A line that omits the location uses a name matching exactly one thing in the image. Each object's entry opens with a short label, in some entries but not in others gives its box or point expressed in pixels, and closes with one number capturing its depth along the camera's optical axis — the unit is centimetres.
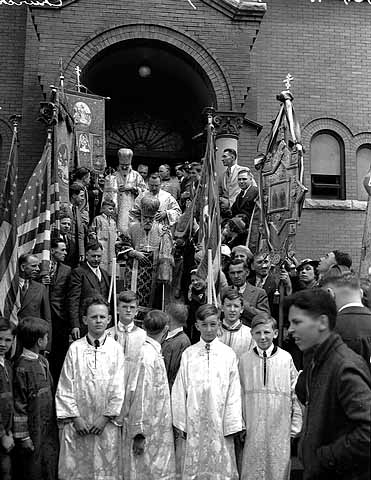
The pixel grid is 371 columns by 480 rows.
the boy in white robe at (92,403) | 530
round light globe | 1351
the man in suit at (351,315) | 419
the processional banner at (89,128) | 1142
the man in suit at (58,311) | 704
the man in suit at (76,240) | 820
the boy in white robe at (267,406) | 539
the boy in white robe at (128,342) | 550
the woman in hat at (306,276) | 779
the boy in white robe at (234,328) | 606
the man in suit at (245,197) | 960
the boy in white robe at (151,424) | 536
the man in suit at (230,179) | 1057
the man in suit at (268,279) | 778
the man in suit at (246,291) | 661
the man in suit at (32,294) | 657
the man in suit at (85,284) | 694
